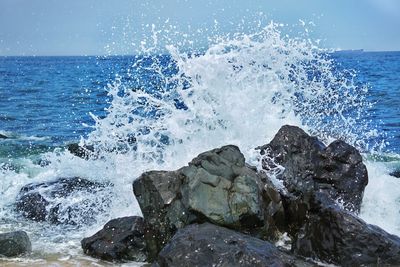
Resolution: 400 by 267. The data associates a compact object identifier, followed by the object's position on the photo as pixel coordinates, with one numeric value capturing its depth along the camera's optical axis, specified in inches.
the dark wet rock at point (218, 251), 184.5
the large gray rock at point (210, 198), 227.8
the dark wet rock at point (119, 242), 238.1
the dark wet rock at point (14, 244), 237.8
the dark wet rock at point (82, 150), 431.3
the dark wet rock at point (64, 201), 309.3
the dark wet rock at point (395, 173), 425.4
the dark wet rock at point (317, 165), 293.0
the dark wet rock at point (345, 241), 213.0
